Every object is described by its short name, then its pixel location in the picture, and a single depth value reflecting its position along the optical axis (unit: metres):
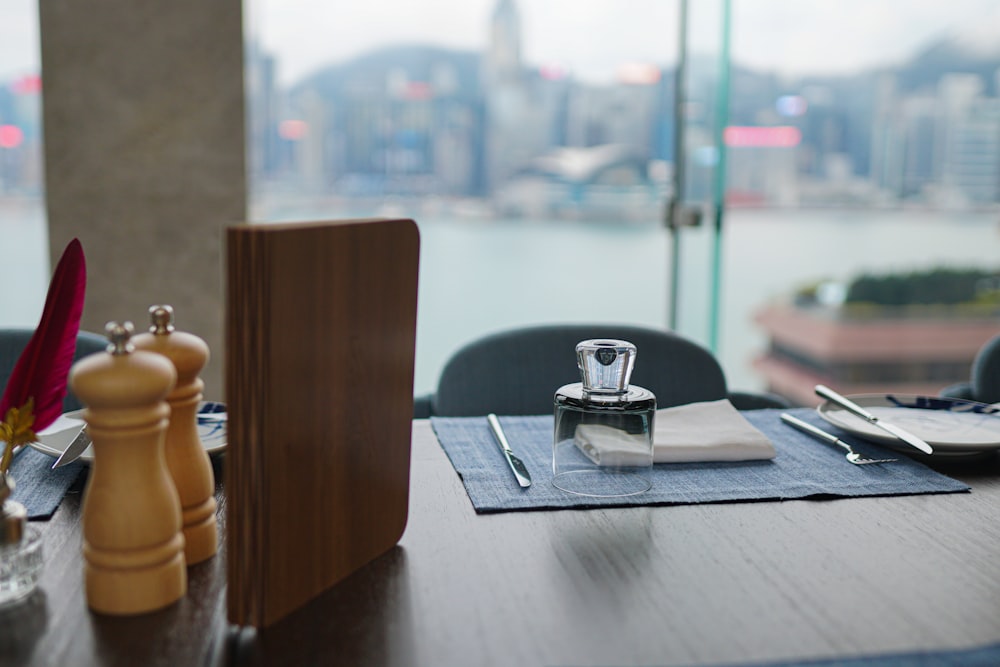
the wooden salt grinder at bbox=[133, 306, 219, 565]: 0.80
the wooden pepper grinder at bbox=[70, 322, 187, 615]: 0.69
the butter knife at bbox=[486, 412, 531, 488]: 1.05
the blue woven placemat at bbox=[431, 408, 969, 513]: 1.01
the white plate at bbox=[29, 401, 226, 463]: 1.09
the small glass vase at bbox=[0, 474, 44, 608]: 0.71
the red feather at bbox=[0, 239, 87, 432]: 0.79
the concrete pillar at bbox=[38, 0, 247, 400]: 2.64
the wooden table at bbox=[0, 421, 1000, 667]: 0.69
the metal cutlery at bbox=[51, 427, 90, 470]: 1.06
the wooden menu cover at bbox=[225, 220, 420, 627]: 0.69
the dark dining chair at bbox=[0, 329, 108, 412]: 1.63
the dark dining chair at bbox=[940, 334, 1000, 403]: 1.84
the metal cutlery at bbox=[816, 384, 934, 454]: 1.15
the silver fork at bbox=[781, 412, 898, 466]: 1.16
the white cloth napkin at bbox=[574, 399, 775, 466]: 1.01
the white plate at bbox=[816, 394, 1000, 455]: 1.17
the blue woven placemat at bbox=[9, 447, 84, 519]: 0.96
